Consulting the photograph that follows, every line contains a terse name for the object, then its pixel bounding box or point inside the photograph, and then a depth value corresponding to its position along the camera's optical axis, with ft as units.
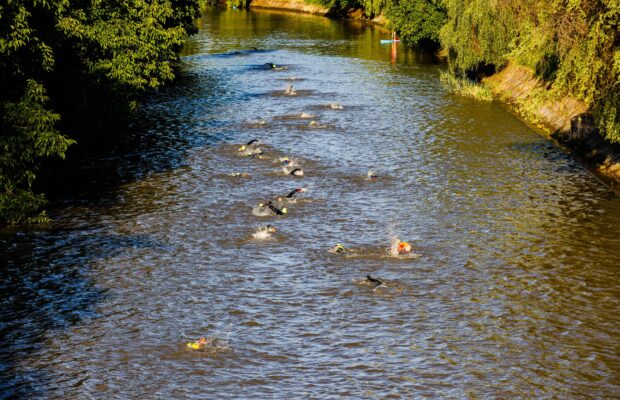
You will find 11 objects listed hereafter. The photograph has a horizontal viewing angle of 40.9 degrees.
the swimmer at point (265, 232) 116.37
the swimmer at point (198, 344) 83.71
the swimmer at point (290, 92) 224.74
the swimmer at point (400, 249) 108.78
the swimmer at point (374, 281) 98.50
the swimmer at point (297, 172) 145.79
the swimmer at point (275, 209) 124.88
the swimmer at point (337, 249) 109.29
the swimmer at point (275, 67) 271.08
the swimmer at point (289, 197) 131.64
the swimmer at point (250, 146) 163.03
